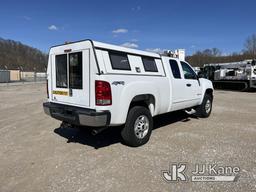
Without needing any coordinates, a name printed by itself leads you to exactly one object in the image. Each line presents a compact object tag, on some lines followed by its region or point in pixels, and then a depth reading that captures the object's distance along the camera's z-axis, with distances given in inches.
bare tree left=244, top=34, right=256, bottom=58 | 2662.4
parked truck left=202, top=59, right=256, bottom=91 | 751.7
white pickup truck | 155.3
